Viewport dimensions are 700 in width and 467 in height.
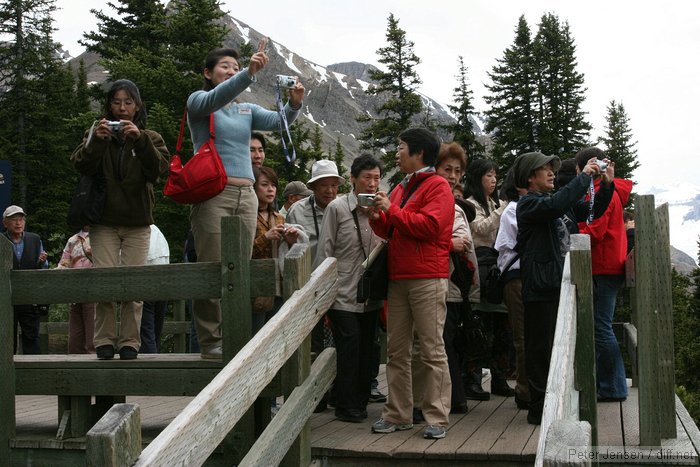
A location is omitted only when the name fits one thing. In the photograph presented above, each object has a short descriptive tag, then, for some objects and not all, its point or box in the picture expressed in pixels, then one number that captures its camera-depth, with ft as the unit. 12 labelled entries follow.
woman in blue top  18.62
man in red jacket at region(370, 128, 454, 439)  18.76
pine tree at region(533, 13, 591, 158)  175.73
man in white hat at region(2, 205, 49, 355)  34.37
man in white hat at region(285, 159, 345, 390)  23.93
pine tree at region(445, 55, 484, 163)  172.24
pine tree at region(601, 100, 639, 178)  174.70
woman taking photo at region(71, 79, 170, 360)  19.04
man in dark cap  19.38
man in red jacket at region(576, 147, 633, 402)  23.07
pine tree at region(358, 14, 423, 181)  163.83
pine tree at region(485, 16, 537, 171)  176.65
